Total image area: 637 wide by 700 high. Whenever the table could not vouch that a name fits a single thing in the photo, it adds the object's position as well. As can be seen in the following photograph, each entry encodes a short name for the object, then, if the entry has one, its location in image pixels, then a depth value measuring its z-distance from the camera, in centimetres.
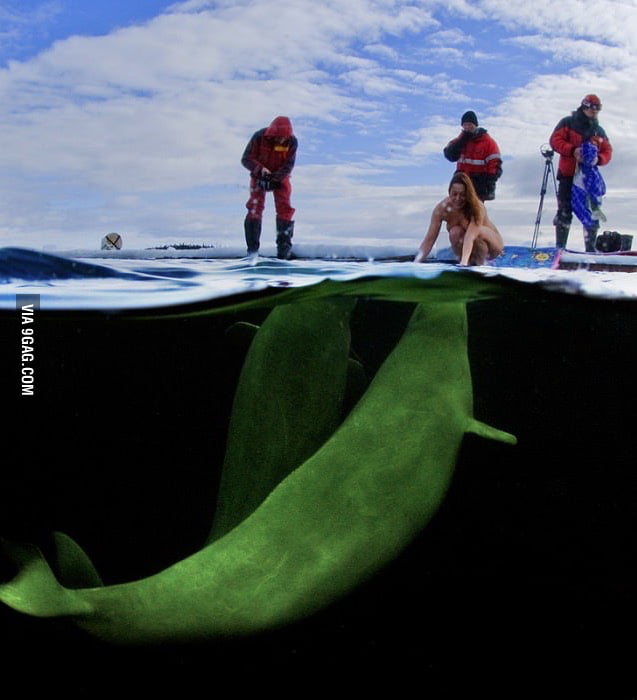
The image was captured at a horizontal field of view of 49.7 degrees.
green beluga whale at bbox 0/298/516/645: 377
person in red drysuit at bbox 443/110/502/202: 721
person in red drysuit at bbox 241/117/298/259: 632
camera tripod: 980
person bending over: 654
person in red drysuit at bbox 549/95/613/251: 936
